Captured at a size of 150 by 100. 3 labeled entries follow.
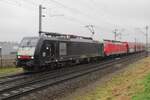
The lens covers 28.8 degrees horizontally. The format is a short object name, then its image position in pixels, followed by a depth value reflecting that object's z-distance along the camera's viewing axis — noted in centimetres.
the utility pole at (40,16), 3330
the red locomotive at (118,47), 4514
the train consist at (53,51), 2247
